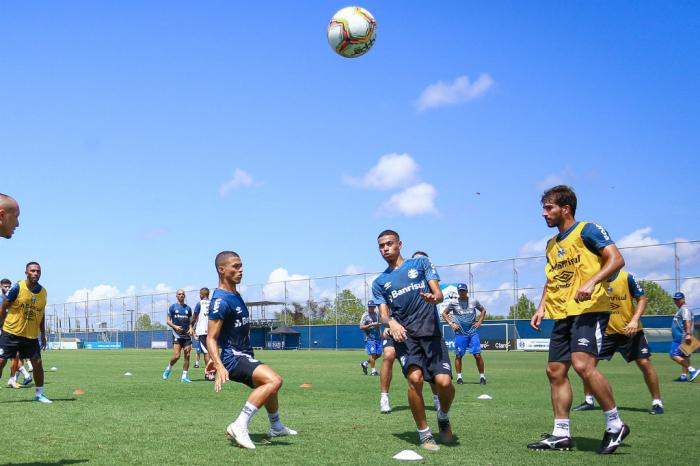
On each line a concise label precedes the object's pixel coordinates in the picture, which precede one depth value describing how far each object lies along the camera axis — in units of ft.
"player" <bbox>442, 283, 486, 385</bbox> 55.26
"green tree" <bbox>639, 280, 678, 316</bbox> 137.18
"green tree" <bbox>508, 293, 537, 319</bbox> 155.52
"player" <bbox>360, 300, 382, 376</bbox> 65.21
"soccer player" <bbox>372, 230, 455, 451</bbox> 23.88
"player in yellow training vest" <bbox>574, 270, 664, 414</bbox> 34.55
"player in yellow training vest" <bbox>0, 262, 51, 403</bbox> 41.65
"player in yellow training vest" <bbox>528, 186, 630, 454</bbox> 22.94
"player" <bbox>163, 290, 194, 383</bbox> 62.59
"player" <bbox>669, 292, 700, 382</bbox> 57.67
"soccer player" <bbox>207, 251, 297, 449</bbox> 24.09
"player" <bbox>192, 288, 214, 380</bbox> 63.16
